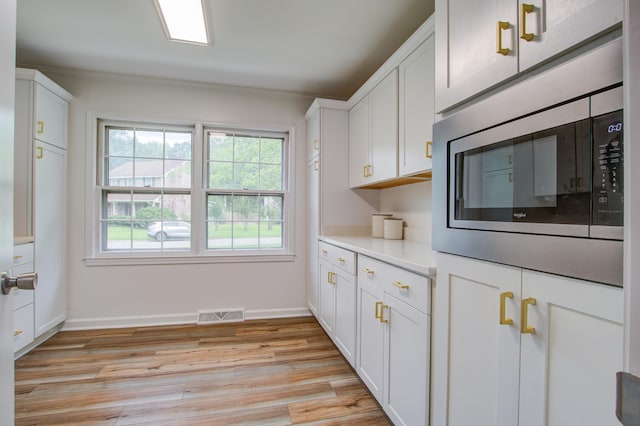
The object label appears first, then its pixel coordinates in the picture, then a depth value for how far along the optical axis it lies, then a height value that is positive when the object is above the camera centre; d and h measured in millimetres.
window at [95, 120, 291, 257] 3039 +227
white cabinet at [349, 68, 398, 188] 2061 +617
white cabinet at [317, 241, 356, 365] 2076 -656
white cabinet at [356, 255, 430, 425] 1299 -636
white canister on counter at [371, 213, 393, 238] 2658 -96
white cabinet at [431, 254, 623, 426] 678 -370
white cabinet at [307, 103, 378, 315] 2895 +293
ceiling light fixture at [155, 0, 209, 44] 1850 +1289
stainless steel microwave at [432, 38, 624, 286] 656 +117
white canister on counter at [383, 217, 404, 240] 2492 -121
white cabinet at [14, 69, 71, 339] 2383 +247
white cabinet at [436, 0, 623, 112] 703 +508
